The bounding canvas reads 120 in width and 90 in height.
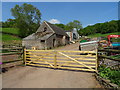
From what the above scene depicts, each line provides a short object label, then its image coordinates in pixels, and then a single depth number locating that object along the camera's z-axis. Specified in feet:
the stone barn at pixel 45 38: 72.55
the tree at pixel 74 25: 252.26
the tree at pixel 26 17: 122.18
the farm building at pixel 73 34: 135.93
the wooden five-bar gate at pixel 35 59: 19.80
